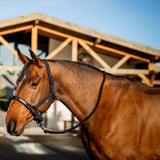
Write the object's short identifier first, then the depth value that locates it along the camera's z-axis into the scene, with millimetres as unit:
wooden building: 8188
